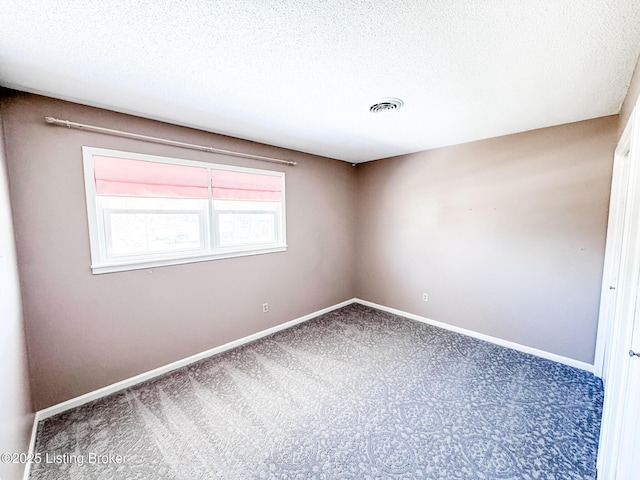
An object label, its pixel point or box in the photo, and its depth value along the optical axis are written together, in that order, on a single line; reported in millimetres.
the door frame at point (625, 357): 1121
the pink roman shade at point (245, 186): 2789
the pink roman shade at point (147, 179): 2131
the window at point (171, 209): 2135
